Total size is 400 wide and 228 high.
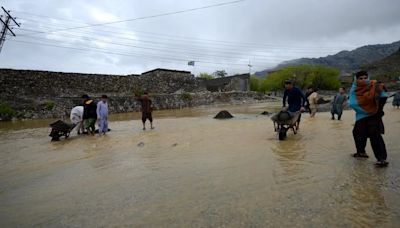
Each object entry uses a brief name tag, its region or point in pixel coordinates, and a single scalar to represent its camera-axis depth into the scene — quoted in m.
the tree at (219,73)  107.43
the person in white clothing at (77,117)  12.39
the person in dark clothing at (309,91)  15.75
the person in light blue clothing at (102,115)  12.12
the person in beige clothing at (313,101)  16.12
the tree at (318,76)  72.06
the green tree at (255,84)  90.57
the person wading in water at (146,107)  13.27
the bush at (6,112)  22.23
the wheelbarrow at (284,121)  8.58
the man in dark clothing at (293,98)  8.96
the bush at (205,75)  100.59
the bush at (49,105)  24.83
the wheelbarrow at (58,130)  11.43
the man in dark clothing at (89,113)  12.12
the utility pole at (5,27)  29.43
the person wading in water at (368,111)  5.39
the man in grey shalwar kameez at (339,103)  14.24
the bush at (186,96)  35.25
